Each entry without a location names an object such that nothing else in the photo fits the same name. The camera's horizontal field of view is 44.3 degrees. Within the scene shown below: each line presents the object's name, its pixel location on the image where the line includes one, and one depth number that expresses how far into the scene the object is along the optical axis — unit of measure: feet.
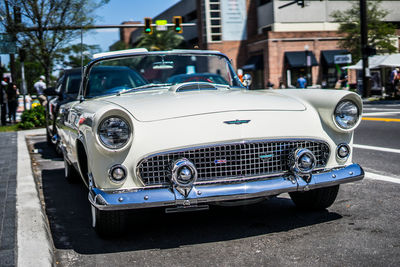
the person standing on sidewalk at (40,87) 52.93
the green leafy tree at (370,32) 100.22
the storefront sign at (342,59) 90.35
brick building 126.82
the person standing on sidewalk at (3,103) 57.21
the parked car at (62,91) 24.56
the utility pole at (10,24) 56.08
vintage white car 10.86
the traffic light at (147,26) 71.92
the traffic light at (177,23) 72.54
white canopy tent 81.16
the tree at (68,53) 61.67
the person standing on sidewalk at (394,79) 72.08
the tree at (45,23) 56.24
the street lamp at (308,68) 98.78
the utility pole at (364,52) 73.46
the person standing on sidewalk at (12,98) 57.93
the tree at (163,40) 155.33
